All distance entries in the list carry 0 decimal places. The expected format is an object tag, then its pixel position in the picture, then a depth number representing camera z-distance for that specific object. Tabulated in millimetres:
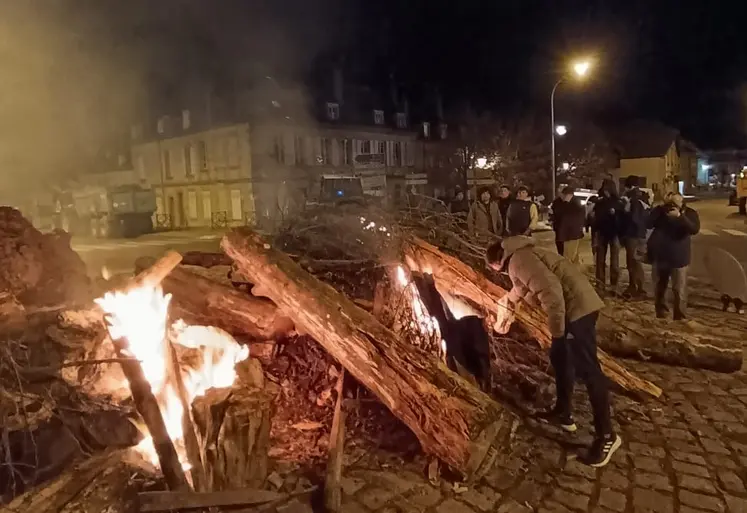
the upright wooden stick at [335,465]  3576
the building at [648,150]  56625
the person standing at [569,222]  9688
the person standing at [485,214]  8930
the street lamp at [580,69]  14328
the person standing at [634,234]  9414
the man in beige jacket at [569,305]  4273
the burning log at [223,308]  5484
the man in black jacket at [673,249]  7633
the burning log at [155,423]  3559
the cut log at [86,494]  3412
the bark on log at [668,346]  5934
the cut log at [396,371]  3941
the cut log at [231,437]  3682
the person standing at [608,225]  9695
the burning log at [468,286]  5680
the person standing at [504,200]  9559
